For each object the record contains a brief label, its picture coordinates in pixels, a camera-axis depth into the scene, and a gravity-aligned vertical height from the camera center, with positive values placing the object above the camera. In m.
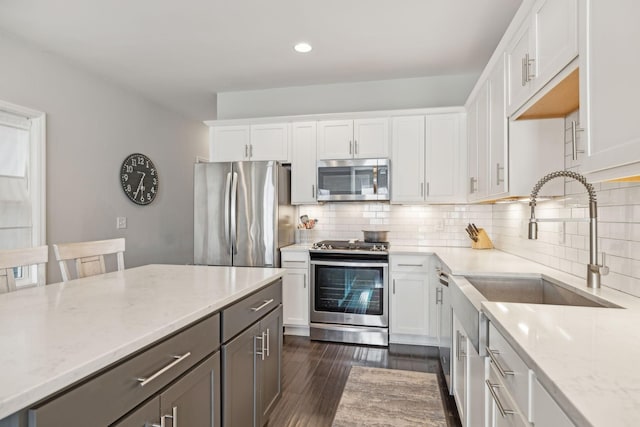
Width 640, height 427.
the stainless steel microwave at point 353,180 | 3.61 +0.36
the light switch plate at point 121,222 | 3.98 -0.09
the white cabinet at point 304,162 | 3.82 +0.57
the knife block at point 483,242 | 3.48 -0.28
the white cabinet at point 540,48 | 1.32 +0.74
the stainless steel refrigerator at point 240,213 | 3.57 +0.01
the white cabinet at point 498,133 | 2.18 +0.53
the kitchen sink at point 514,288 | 2.01 -0.44
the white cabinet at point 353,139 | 3.67 +0.80
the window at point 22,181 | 2.87 +0.29
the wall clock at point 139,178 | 4.12 +0.44
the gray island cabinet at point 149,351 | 0.79 -0.40
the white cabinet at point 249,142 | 3.90 +0.81
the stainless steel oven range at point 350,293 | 3.37 -0.78
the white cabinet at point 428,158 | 3.52 +0.57
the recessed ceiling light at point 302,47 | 3.05 +1.48
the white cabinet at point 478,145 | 2.64 +0.57
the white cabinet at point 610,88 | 0.91 +0.36
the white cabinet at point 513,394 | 0.79 -0.49
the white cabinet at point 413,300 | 3.29 -0.82
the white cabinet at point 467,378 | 1.48 -0.82
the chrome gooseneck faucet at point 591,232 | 1.54 -0.09
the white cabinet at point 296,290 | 3.56 -0.78
